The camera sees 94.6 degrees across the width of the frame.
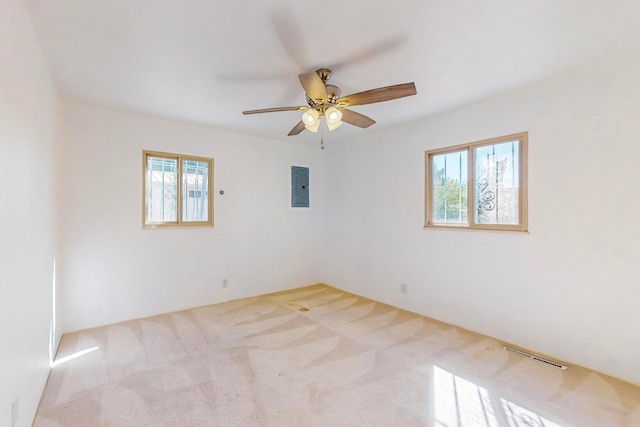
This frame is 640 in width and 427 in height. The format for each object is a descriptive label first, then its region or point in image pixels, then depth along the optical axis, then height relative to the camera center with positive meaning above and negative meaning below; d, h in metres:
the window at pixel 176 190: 3.64 +0.28
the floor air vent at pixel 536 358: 2.43 -1.26
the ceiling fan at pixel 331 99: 2.06 +0.86
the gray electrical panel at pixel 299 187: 4.88 +0.42
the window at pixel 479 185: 2.86 +0.30
